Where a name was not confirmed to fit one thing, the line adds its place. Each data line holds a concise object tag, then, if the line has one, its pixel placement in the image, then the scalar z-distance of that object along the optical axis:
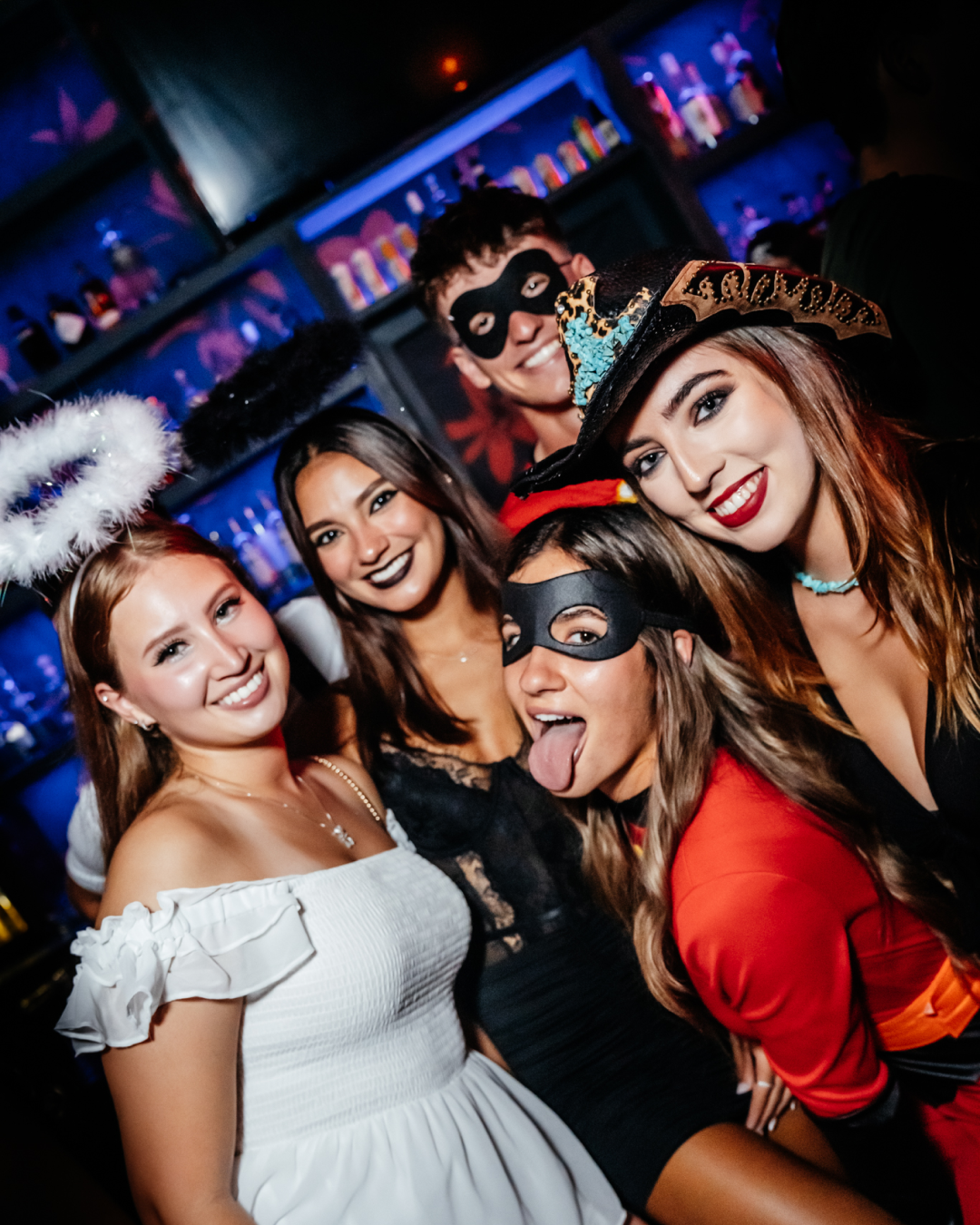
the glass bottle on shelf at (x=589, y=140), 3.72
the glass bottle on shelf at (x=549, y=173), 3.73
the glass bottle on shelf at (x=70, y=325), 3.62
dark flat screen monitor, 3.16
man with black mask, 2.61
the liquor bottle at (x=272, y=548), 3.73
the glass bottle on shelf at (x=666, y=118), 3.60
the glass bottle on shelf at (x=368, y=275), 3.72
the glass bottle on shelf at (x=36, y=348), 3.63
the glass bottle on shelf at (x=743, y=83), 3.73
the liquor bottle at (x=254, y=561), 3.70
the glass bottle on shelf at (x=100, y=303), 3.69
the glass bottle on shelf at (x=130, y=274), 3.72
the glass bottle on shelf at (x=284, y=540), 3.69
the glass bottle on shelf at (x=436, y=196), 3.80
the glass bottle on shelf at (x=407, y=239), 3.78
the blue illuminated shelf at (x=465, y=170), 3.55
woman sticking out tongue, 1.64
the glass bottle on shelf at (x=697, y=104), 3.73
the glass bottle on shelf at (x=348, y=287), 3.63
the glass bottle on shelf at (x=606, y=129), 3.66
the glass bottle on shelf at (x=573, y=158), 3.73
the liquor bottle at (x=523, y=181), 3.74
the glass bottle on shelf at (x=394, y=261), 3.77
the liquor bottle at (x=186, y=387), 3.78
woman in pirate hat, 1.63
